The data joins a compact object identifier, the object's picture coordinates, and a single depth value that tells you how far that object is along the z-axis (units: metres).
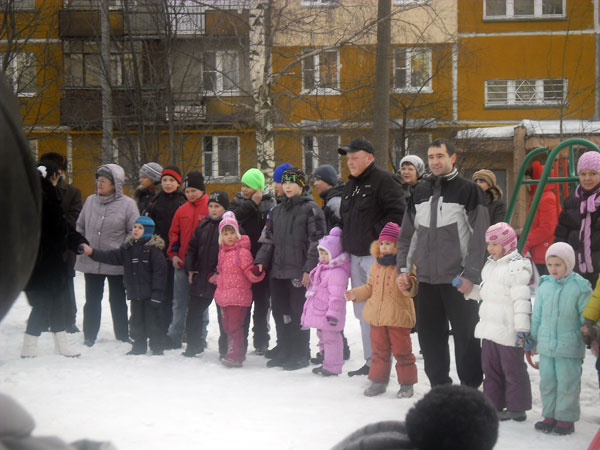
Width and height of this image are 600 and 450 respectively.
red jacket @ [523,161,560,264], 9.90
